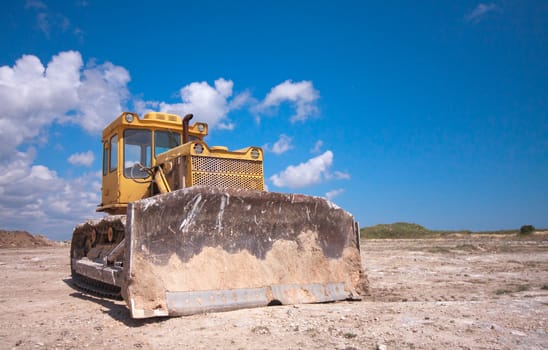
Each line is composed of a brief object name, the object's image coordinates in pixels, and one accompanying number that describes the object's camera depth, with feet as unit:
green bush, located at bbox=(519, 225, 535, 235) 91.09
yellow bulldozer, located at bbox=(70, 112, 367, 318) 14.71
